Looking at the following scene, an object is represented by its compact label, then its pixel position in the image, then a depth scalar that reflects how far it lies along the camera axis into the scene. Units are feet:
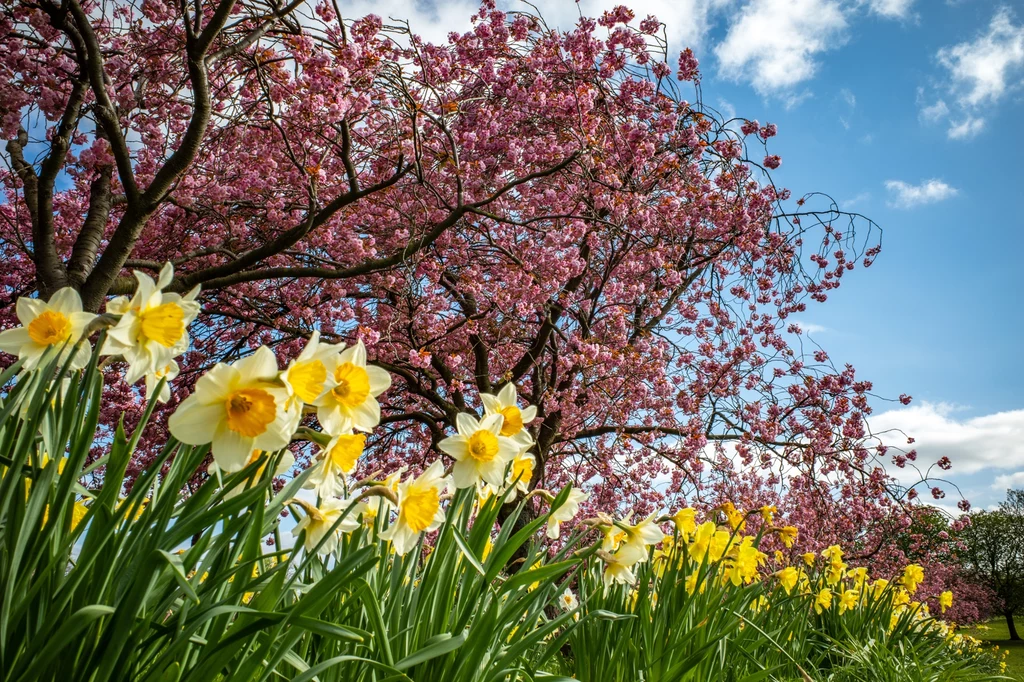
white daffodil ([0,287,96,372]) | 4.38
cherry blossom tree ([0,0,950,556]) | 20.25
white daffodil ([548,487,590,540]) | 6.30
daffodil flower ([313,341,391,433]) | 3.95
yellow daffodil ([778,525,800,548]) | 10.09
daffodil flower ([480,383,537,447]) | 5.44
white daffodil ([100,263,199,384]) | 4.07
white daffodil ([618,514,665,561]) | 6.68
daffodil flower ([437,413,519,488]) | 5.04
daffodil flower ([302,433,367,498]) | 4.32
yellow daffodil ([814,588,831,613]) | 12.61
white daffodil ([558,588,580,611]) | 7.87
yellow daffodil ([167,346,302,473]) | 3.58
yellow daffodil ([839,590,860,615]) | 13.30
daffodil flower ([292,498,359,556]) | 5.02
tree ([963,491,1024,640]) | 92.99
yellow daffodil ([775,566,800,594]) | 11.87
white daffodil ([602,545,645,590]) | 6.63
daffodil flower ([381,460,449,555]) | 4.98
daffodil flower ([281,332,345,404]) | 3.71
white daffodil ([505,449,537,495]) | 5.78
